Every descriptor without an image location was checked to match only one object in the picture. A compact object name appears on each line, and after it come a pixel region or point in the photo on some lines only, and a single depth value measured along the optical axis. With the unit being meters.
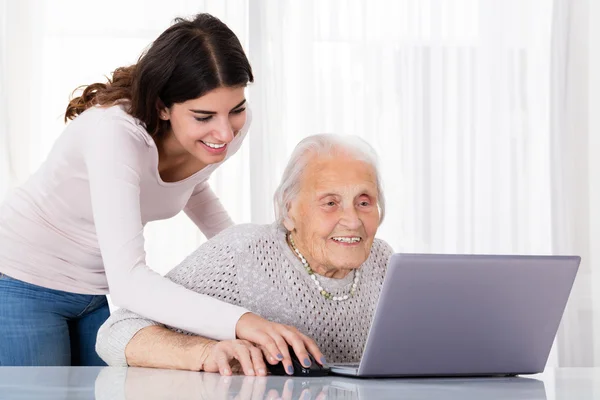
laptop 1.80
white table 1.71
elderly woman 2.21
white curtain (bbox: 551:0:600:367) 4.22
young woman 2.17
